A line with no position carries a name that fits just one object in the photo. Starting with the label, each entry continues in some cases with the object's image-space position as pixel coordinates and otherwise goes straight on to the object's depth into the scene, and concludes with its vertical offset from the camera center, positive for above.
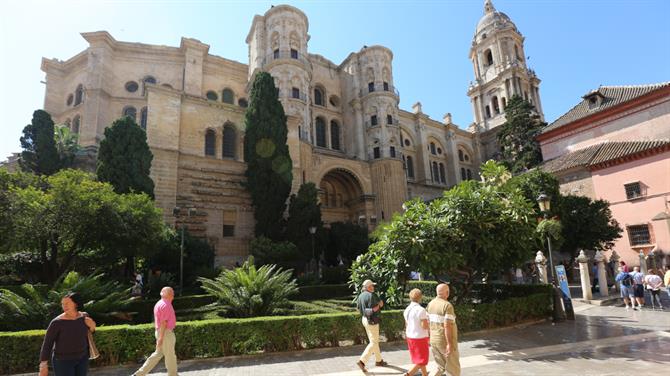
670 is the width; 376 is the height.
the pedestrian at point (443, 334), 5.11 -1.07
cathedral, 24.08 +13.56
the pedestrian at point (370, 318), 6.31 -1.01
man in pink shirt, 5.86 -1.05
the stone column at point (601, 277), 15.19 -0.99
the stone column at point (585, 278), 13.88 -0.92
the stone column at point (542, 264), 14.48 -0.32
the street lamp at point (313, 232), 22.59 +2.19
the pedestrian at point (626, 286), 12.53 -1.17
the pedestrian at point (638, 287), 12.31 -1.22
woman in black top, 4.41 -0.82
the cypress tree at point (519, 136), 33.69 +12.21
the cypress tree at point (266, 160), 23.78 +7.33
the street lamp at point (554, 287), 10.37 -0.94
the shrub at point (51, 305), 8.14 -0.65
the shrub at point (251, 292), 9.57 -0.64
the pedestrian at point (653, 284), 11.98 -1.08
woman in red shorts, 5.55 -1.18
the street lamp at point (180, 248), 15.53 +1.22
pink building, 20.42 +5.89
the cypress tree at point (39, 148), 24.09 +8.87
